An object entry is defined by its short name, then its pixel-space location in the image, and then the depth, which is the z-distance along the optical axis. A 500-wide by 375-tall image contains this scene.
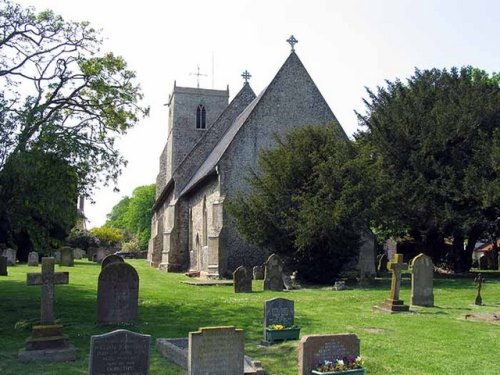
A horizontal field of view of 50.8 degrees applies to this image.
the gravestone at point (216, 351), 6.66
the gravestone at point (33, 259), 30.03
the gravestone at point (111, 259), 15.78
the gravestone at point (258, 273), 23.81
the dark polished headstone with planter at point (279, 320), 9.55
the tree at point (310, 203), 20.30
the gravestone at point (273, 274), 19.31
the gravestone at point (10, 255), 29.91
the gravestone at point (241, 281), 18.38
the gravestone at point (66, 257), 31.12
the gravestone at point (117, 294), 11.39
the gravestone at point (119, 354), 6.32
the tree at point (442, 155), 24.12
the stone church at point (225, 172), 25.55
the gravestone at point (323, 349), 6.93
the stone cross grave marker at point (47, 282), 9.00
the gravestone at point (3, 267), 21.97
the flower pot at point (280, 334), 9.52
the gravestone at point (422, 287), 14.66
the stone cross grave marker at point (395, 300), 13.41
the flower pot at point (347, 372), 6.70
